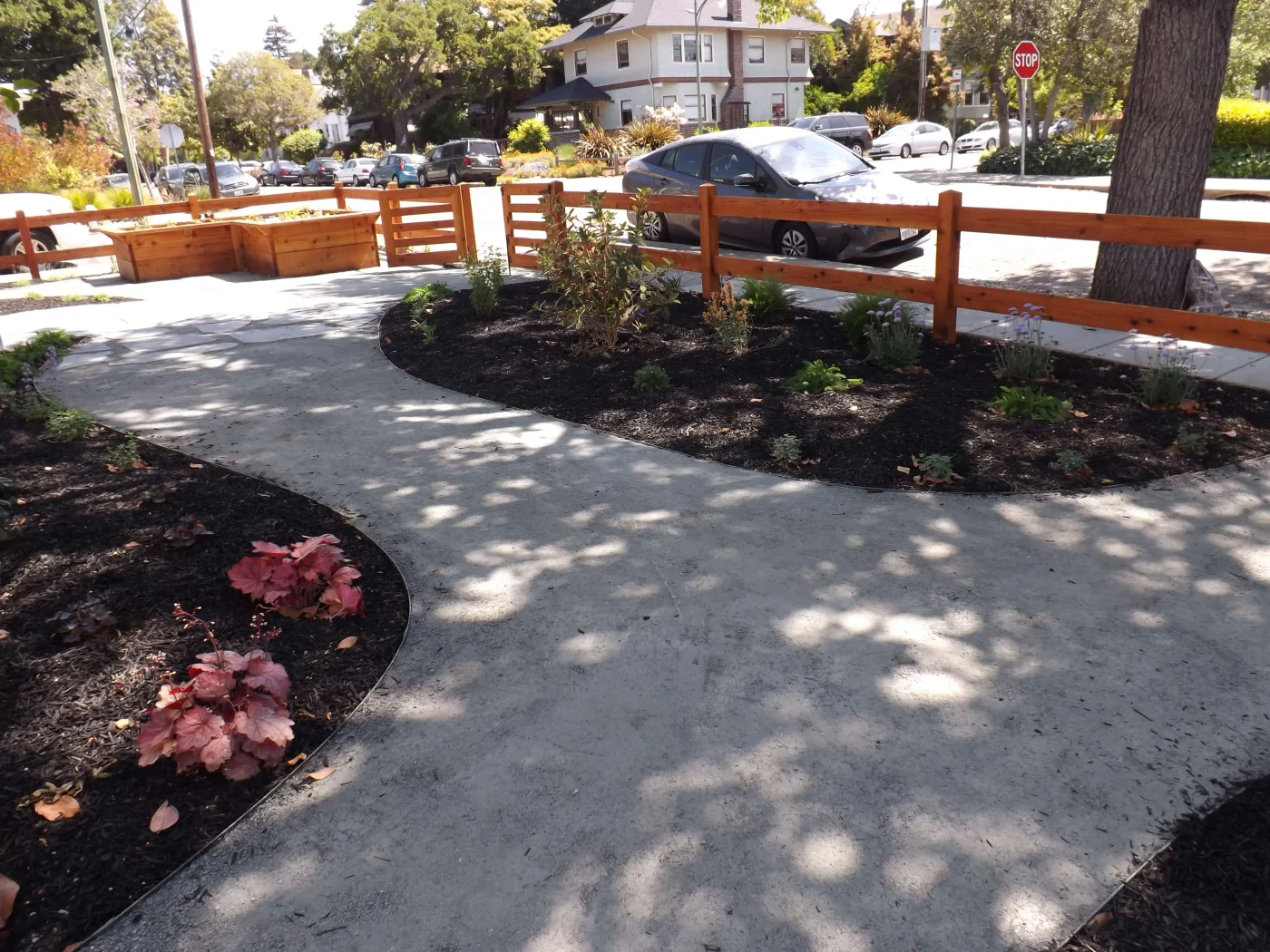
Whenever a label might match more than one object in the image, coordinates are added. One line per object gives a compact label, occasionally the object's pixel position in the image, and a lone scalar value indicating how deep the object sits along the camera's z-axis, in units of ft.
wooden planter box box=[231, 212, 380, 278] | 45.65
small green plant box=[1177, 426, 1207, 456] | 17.26
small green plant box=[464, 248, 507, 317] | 31.24
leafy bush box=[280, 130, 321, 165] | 220.02
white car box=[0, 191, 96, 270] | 53.42
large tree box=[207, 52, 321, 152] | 225.35
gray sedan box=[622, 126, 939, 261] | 36.78
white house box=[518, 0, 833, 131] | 177.27
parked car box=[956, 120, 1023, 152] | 146.20
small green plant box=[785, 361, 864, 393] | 21.49
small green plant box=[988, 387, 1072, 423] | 19.03
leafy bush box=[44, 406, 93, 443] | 19.79
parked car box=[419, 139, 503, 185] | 118.62
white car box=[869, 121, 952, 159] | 143.43
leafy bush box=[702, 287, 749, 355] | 24.91
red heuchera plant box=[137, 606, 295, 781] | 9.78
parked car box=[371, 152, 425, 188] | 128.98
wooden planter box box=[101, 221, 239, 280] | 47.06
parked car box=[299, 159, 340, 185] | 157.79
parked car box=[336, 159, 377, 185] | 151.33
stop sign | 66.64
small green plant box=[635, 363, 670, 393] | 22.75
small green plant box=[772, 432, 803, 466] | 17.99
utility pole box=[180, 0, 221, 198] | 70.44
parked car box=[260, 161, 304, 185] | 167.53
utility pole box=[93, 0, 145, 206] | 71.67
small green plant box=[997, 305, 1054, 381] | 21.47
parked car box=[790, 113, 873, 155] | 130.31
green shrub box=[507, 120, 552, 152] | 156.56
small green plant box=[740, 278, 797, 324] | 27.55
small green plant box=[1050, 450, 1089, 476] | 16.79
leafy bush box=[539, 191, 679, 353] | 25.73
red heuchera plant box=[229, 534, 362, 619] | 12.79
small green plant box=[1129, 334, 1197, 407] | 19.34
